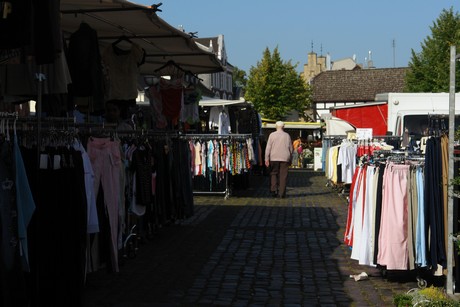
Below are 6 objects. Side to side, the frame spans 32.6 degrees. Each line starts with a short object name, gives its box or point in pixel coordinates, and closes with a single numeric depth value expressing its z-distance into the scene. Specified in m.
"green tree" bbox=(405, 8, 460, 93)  43.38
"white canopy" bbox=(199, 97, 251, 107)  21.14
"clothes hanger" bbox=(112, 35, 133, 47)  10.90
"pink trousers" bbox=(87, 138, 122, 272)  8.00
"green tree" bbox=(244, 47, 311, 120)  59.72
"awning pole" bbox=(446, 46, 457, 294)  7.53
